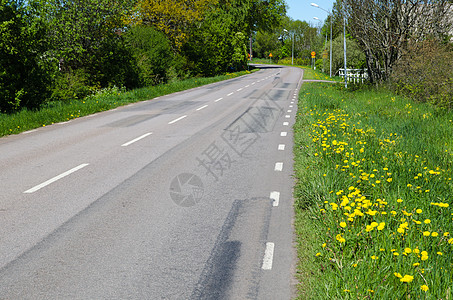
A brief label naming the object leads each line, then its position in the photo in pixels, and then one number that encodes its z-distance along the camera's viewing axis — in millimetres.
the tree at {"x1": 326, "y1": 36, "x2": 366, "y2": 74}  53156
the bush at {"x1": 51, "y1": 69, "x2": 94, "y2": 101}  19156
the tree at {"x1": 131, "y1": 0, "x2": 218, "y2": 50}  38750
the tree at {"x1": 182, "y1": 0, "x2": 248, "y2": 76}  45219
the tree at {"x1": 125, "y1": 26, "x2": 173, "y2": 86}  28641
